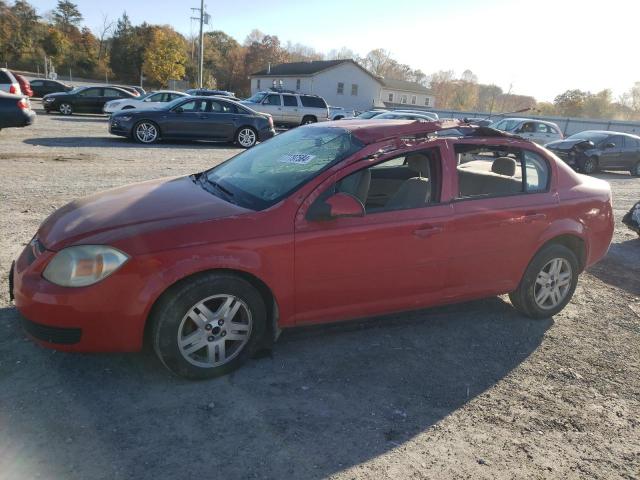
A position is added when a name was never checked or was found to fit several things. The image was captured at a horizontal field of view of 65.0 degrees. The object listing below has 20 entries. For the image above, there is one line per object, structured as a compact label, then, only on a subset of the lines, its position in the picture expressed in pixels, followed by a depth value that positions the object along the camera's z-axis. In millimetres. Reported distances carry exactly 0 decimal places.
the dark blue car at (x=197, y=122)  14895
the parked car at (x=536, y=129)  20078
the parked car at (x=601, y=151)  16469
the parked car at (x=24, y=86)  21027
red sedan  2963
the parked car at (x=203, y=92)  28062
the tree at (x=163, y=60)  56531
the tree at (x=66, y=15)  74125
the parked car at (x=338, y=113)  30075
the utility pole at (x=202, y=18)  46594
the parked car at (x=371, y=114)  22194
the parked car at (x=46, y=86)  28969
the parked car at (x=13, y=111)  11797
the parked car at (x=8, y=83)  14391
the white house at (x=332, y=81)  57656
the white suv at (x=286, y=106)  23500
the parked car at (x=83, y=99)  23453
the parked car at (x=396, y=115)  19842
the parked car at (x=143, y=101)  22516
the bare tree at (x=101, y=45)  70062
